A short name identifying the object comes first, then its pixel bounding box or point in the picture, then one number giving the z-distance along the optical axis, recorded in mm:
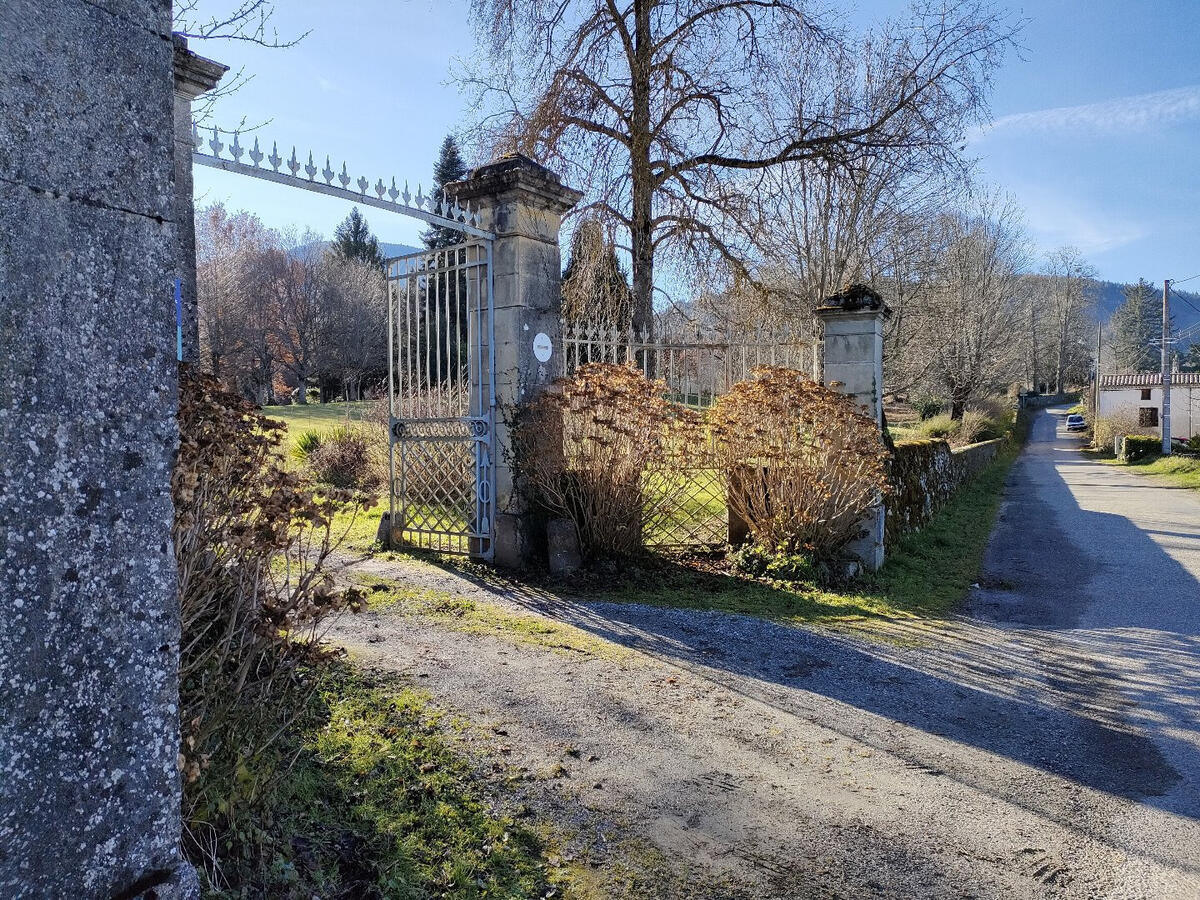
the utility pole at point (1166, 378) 27031
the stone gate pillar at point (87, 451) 1369
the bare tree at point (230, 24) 4836
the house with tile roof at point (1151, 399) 40719
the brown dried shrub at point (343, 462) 13352
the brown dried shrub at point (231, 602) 2193
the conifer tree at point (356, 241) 44750
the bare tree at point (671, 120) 10289
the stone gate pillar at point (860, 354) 7324
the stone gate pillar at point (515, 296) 6969
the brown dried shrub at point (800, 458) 6848
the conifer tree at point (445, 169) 34394
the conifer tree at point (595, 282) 10484
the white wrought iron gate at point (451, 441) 7117
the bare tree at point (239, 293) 32625
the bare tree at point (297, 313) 38938
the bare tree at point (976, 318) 24459
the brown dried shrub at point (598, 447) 6676
